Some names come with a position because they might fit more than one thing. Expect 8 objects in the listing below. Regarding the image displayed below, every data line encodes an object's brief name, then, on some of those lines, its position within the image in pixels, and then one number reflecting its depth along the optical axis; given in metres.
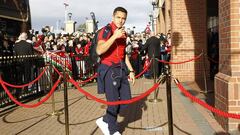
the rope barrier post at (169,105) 2.80
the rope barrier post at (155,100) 5.66
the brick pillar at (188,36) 8.02
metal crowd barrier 5.92
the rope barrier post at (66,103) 3.49
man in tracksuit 3.41
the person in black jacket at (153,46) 8.81
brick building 3.65
